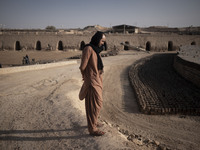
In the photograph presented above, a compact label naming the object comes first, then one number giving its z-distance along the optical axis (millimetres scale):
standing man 2596
